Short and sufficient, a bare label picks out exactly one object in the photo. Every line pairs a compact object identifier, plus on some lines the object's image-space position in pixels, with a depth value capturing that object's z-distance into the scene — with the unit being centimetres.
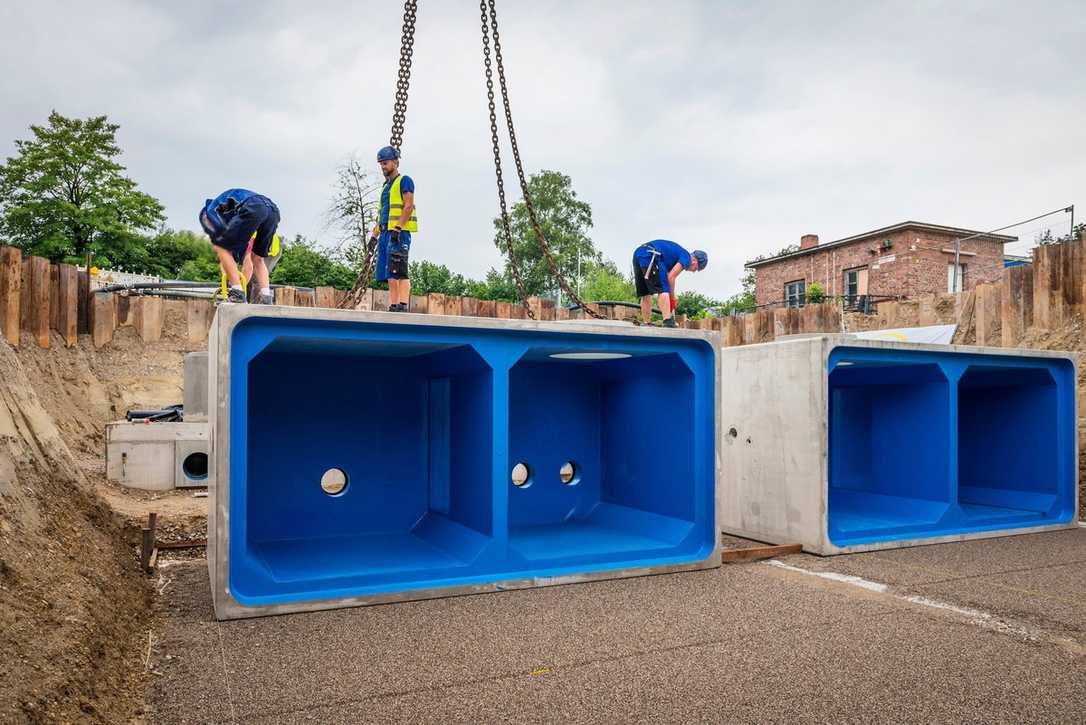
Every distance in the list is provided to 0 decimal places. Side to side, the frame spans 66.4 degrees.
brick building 3400
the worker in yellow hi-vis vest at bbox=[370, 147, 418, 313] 720
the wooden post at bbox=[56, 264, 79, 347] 1564
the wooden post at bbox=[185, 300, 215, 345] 1761
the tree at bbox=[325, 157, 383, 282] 3166
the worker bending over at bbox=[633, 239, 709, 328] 1007
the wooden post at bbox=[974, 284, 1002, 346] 1418
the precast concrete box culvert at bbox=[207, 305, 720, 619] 511
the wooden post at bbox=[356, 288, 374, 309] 1909
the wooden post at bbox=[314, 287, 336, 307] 1767
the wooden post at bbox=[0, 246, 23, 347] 1373
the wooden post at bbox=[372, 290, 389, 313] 1861
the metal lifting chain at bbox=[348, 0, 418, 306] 716
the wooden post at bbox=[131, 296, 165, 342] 1712
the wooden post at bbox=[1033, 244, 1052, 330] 1280
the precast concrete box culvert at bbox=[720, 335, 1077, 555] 727
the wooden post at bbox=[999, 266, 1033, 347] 1335
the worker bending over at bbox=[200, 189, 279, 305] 673
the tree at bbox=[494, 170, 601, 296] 5291
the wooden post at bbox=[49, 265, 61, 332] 1541
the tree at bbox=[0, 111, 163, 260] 4112
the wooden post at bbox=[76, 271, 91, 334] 1645
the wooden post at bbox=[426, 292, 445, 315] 1870
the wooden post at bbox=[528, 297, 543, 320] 1961
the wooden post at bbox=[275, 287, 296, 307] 1680
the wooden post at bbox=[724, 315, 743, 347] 2083
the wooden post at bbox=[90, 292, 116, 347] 1655
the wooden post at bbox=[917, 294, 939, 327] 1966
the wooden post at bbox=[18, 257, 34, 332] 1431
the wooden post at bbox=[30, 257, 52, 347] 1449
